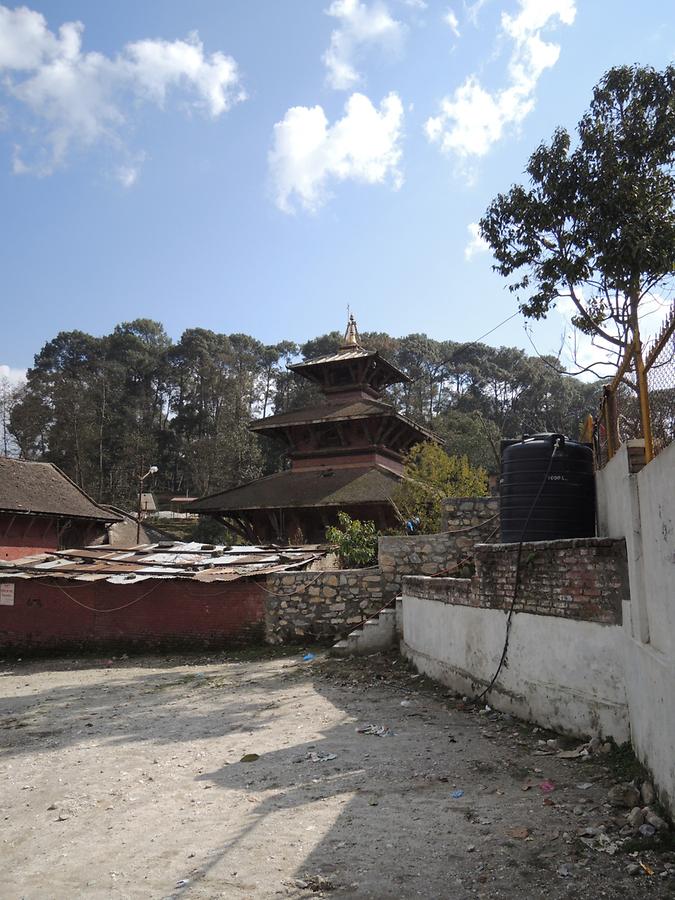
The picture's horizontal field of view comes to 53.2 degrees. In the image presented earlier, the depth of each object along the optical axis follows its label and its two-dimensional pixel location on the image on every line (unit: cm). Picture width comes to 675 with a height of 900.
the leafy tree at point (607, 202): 1306
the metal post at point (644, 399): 529
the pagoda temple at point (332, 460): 2388
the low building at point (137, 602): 1340
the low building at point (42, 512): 2583
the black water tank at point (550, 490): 776
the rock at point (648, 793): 434
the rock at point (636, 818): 412
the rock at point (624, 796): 445
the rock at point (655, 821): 399
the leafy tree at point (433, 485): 1808
